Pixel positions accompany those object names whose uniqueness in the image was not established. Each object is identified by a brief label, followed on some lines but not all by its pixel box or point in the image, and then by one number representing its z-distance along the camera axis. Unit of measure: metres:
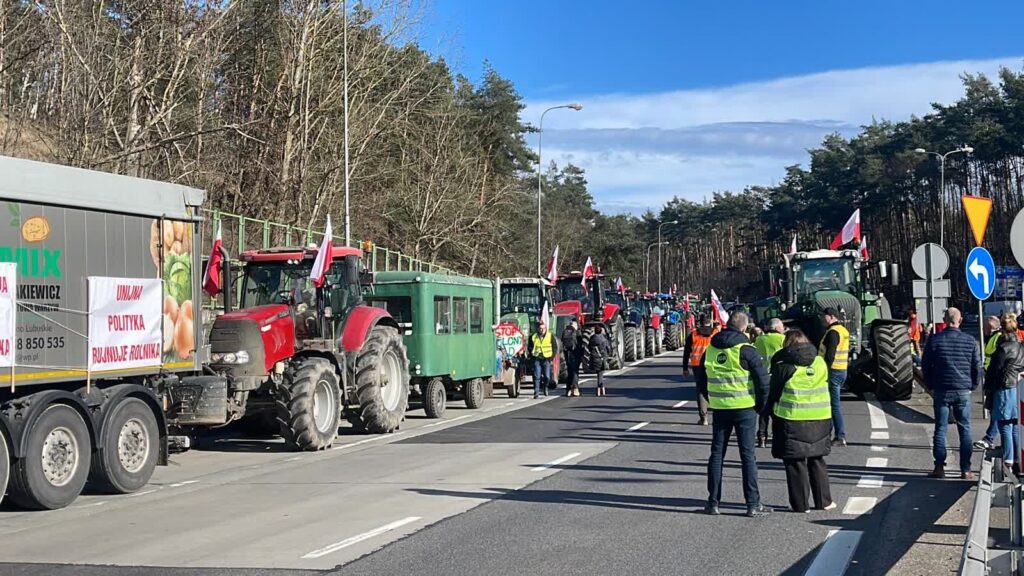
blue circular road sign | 18.33
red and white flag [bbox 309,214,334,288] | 16.61
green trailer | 21.38
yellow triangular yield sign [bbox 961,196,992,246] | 14.22
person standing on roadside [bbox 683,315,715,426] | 19.43
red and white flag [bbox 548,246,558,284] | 33.68
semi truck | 11.15
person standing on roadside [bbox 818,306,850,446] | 15.82
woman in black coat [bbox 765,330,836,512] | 10.61
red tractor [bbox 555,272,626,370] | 35.47
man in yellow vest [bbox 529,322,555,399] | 27.63
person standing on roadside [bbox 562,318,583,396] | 27.39
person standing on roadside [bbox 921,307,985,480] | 12.81
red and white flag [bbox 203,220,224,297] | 15.70
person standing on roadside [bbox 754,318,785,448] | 16.36
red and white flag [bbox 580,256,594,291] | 36.50
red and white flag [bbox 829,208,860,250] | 28.03
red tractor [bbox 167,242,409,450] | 15.38
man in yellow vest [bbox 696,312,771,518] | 10.70
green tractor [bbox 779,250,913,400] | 23.02
